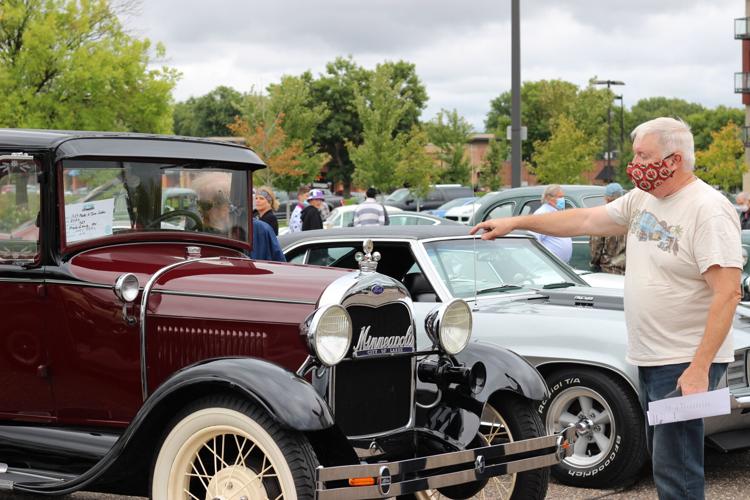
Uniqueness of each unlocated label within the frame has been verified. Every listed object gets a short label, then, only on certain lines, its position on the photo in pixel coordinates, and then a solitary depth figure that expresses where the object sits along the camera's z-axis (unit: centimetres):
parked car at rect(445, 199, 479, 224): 3488
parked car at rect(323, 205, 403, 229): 2668
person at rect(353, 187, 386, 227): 1418
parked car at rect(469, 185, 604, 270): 1310
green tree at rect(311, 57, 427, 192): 6856
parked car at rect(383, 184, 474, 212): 4431
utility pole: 1688
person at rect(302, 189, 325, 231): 1436
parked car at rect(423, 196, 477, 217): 3744
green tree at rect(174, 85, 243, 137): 9012
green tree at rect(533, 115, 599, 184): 4456
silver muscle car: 609
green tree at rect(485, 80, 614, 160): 6250
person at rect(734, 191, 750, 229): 1515
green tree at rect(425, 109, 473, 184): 4853
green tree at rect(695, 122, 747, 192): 5856
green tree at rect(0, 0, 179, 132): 2917
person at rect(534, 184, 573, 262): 1053
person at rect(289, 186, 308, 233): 1492
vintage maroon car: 423
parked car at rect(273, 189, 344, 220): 4912
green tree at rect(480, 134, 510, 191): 5444
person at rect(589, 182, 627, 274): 1079
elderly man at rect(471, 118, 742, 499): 406
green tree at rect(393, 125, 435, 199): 4222
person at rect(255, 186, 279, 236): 1083
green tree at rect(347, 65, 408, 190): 4181
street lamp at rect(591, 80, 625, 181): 5278
